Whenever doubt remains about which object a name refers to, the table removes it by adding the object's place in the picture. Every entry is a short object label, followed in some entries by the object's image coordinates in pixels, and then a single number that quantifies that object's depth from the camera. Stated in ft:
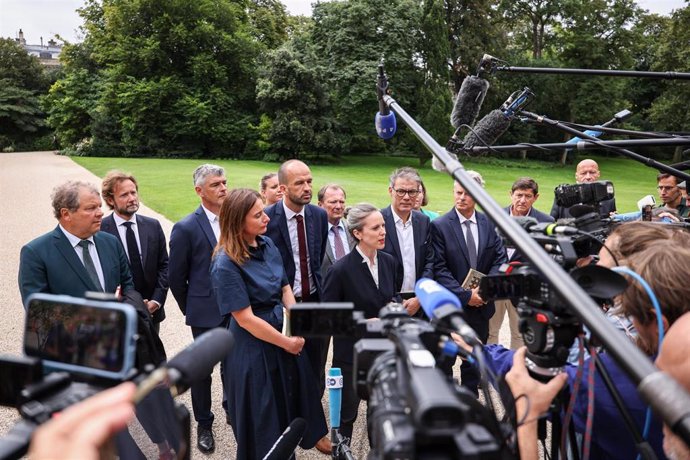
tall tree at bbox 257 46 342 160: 124.98
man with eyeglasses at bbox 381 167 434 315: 16.14
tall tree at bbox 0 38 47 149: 163.84
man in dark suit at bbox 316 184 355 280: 17.34
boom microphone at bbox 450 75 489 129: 11.04
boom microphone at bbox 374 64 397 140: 8.33
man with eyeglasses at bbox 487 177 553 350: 19.20
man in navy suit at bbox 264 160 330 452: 15.62
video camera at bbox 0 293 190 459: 3.53
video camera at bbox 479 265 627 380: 5.21
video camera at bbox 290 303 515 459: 3.12
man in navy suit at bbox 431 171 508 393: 16.19
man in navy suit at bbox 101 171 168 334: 16.17
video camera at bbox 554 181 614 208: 9.23
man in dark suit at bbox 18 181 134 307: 11.23
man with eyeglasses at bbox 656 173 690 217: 20.15
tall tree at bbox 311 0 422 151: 127.34
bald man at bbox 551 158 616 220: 23.34
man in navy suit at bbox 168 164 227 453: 14.84
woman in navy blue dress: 11.05
